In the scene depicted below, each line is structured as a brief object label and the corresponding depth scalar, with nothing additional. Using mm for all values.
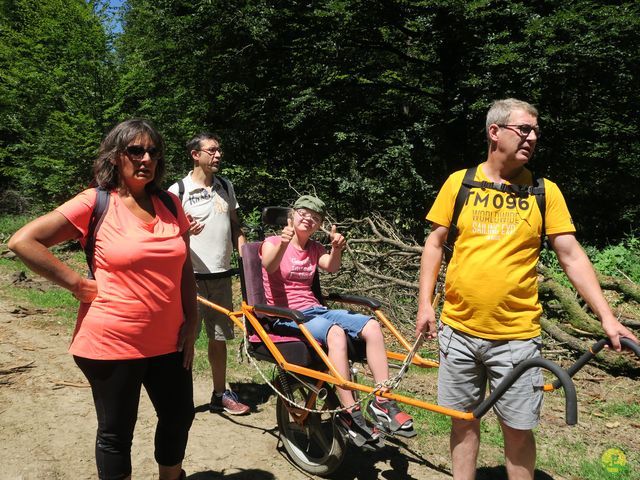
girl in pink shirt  3232
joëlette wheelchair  3393
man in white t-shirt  4523
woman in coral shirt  2479
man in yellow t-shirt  2701
